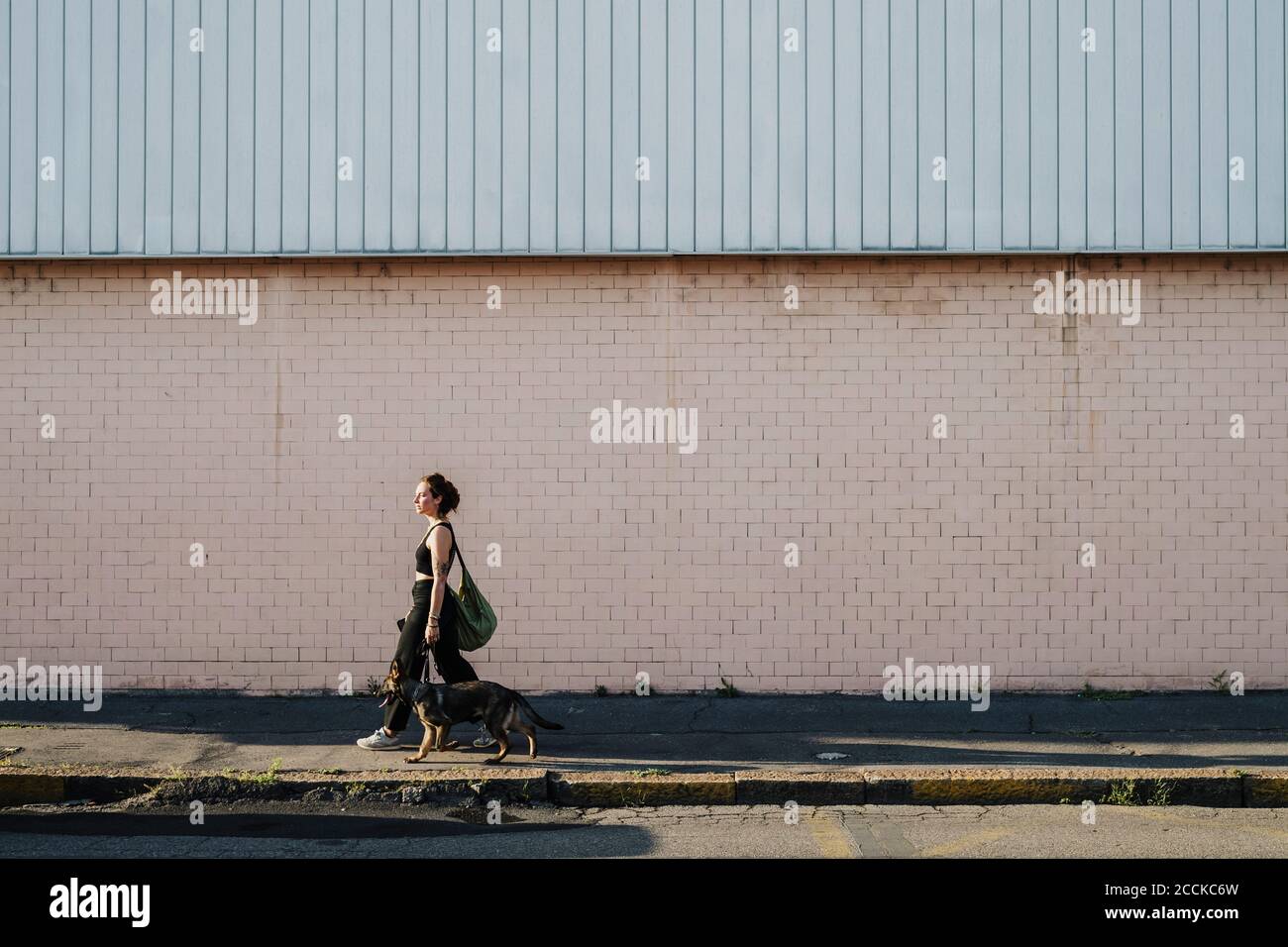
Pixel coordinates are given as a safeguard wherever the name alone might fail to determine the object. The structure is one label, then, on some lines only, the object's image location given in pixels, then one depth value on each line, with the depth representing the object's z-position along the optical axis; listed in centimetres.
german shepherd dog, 790
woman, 829
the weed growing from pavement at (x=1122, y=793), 726
